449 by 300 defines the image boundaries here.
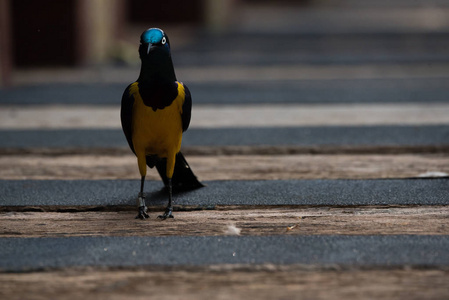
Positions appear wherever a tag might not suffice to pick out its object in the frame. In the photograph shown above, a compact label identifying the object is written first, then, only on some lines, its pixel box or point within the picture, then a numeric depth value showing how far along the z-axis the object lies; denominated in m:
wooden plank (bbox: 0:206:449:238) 4.39
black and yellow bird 4.42
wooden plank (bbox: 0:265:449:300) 4.26
